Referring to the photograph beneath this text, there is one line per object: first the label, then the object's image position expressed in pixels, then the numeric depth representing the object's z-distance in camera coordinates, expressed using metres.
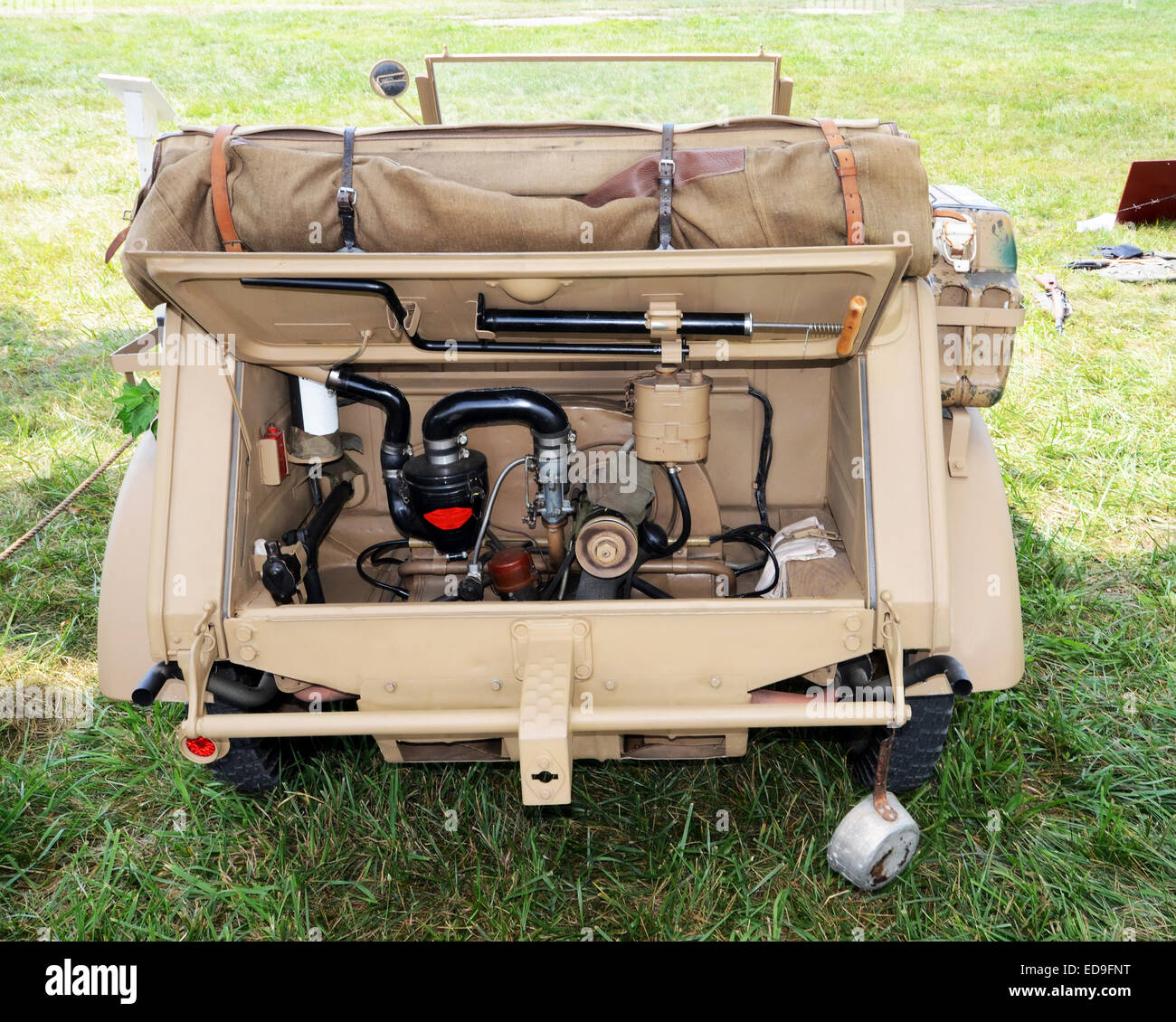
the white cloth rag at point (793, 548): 2.64
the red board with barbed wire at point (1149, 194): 7.86
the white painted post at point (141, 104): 4.04
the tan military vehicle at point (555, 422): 2.05
